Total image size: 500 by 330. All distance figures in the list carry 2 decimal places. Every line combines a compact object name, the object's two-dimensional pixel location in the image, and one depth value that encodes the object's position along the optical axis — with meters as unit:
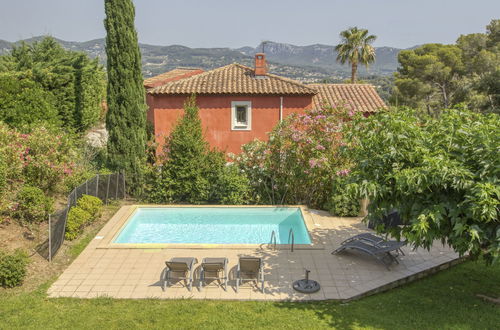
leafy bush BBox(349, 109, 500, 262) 7.37
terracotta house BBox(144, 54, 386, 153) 21.97
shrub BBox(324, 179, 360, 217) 16.77
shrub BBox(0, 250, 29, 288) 10.60
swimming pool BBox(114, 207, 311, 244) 15.62
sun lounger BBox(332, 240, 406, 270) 11.91
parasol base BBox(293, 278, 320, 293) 10.61
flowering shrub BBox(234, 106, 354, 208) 17.59
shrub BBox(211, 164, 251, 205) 18.33
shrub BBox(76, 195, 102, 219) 15.23
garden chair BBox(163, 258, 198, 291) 10.67
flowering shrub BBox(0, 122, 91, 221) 14.00
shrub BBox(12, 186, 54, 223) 14.16
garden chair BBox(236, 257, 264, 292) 10.64
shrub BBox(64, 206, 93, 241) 14.07
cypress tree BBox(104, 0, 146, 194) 18.98
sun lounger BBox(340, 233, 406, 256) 12.19
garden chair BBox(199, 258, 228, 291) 10.76
